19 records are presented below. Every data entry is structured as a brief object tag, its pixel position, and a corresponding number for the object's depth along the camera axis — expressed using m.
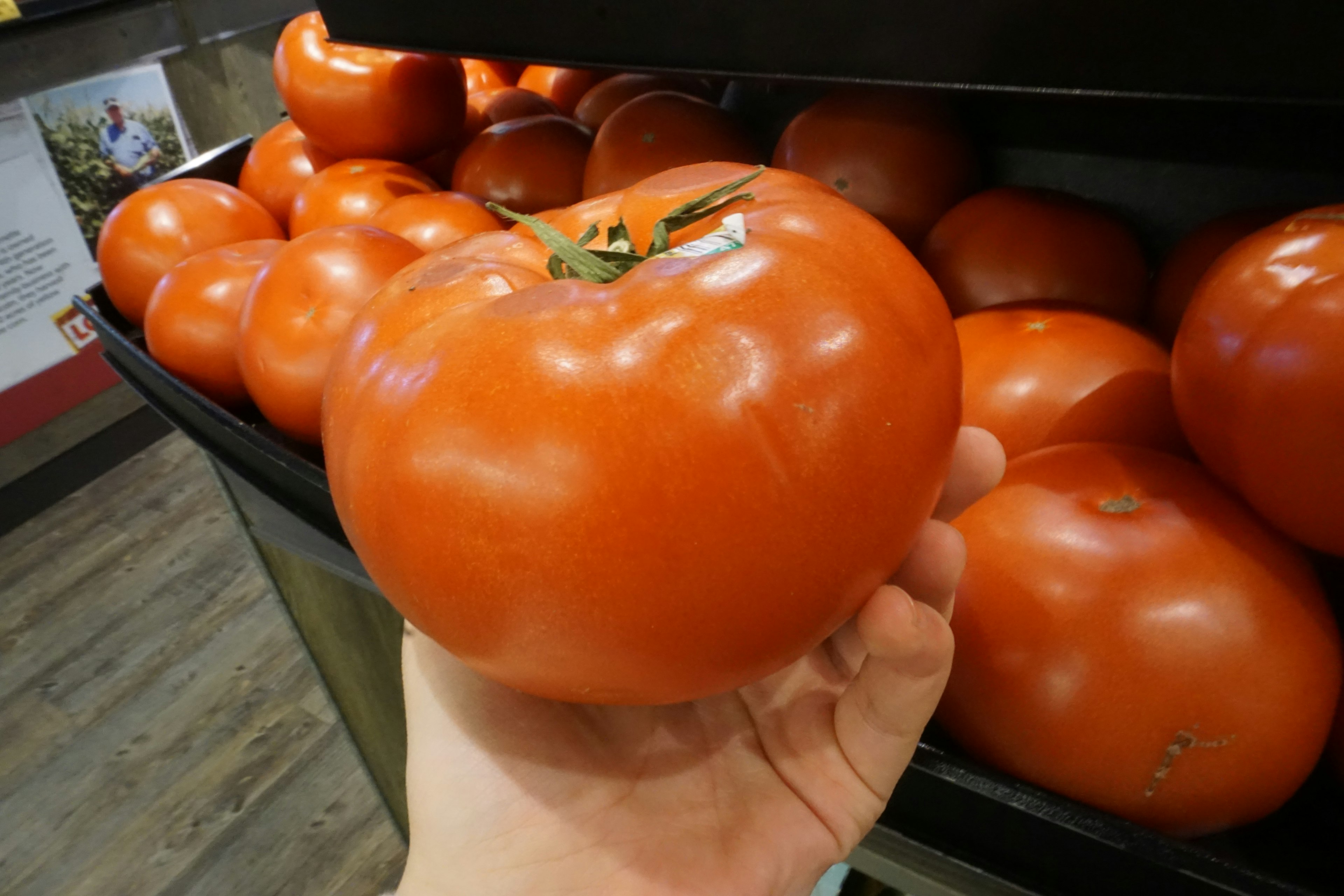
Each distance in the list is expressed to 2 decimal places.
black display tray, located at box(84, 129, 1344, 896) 0.15
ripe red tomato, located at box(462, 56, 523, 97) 0.50
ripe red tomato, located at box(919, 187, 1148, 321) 0.25
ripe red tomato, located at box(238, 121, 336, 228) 0.44
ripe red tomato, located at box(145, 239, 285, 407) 0.33
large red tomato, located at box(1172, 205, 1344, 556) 0.16
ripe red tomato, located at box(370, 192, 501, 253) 0.34
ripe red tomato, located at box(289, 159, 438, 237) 0.37
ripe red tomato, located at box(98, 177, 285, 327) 0.38
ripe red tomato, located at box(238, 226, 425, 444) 0.28
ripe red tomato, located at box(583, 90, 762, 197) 0.32
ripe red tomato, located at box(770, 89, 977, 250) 0.29
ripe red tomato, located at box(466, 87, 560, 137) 0.43
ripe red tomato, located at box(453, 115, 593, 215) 0.37
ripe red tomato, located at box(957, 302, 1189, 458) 0.21
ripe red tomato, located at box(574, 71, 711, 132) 0.39
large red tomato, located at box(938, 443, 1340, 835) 0.16
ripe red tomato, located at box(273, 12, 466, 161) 0.39
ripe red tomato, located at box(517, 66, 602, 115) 0.46
